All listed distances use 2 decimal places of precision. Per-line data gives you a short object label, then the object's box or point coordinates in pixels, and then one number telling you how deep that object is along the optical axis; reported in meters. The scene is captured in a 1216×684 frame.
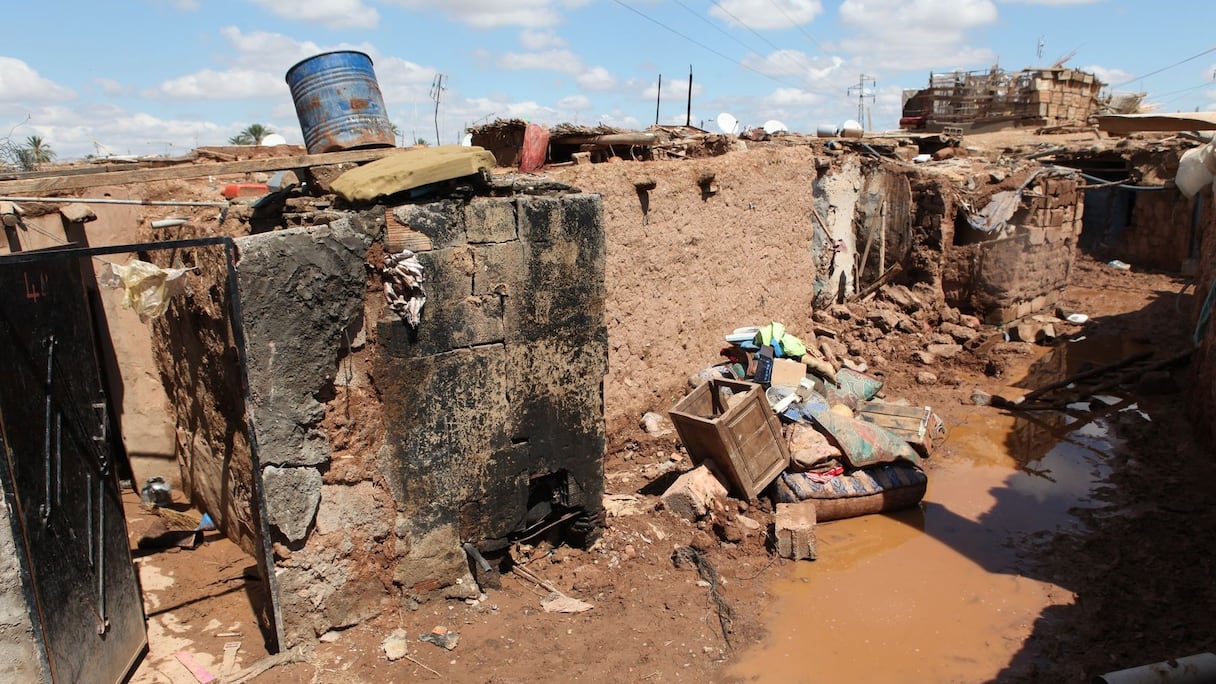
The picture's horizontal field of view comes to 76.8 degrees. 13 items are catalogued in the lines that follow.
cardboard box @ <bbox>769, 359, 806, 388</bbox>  7.45
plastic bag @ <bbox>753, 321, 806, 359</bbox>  7.86
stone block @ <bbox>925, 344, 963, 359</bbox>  9.98
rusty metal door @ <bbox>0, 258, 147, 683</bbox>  3.39
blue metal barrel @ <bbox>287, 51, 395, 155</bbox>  4.68
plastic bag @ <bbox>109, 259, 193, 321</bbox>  3.93
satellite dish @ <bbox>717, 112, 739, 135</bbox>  9.79
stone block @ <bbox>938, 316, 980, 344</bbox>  10.36
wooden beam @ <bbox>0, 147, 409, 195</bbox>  3.57
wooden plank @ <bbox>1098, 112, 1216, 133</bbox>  8.84
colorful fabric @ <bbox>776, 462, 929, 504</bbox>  5.91
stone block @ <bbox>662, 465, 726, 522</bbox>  5.60
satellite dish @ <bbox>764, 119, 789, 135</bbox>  11.12
